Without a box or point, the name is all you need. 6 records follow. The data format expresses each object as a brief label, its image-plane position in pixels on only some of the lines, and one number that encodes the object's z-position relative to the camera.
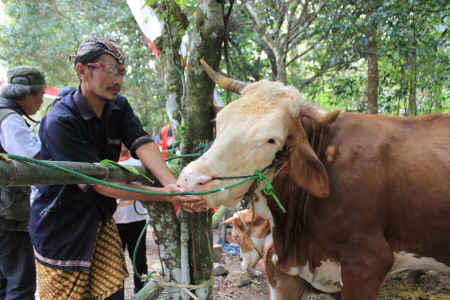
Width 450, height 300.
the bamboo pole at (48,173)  1.27
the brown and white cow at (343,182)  2.14
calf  3.89
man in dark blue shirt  1.95
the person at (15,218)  2.51
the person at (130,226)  3.83
